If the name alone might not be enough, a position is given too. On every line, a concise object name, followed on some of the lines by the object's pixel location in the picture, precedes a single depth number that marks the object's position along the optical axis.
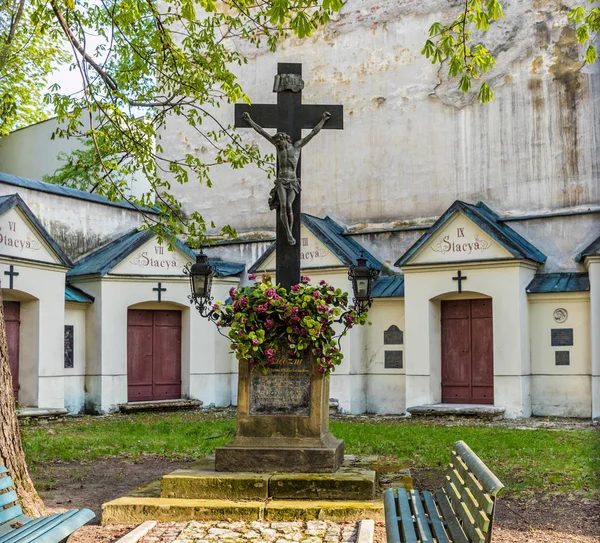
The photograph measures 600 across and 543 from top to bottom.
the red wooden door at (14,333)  15.41
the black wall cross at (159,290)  17.42
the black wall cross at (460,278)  15.55
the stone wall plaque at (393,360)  16.59
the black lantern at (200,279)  12.26
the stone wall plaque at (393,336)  16.62
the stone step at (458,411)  14.73
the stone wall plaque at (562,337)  14.92
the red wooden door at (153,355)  17.48
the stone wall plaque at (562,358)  14.93
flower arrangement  7.14
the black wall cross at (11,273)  14.74
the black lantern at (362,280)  11.45
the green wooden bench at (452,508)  3.80
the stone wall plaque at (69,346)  16.47
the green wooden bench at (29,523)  4.09
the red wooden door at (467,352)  15.70
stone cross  8.21
